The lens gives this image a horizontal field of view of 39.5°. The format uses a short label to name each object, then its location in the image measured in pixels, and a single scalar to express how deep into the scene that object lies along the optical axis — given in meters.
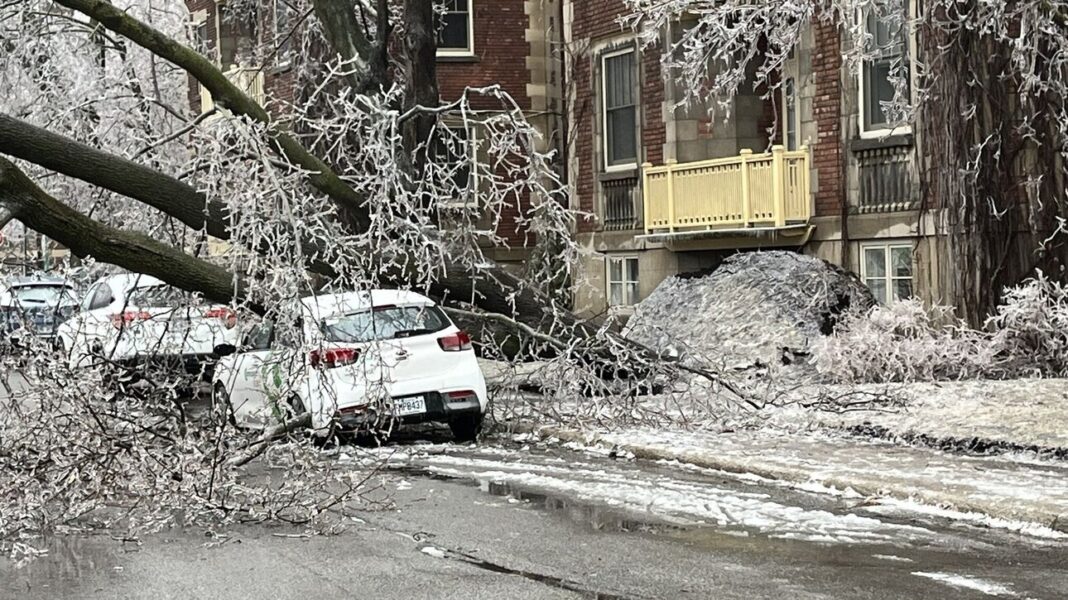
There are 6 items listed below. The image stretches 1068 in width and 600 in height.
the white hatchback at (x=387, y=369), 13.77
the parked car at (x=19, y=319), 12.14
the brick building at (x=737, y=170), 21.92
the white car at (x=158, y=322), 13.67
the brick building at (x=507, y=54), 31.81
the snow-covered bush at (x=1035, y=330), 16.42
